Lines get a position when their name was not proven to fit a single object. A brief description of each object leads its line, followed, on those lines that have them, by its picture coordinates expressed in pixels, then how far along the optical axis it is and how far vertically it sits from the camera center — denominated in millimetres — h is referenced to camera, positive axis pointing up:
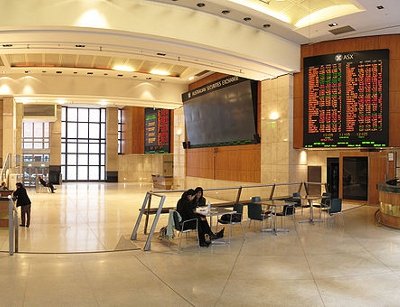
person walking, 10289 -1136
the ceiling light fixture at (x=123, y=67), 16577 +3669
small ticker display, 24734 +1727
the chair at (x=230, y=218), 8372 -1246
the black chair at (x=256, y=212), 9039 -1215
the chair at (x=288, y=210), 9797 -1256
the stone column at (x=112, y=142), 32750 +1225
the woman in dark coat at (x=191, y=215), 7570 -1068
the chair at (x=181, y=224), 7453 -1203
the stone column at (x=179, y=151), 21492 +356
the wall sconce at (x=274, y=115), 13953 +1447
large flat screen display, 15031 +1764
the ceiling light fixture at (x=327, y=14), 10758 +3955
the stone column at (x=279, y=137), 13625 +692
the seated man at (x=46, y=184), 21156 -1388
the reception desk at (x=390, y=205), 9409 -1103
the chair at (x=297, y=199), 10827 -1095
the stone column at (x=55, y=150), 30891 +586
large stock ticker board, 11992 +1770
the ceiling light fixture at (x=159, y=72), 17634 +3734
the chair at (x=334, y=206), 10312 -1216
